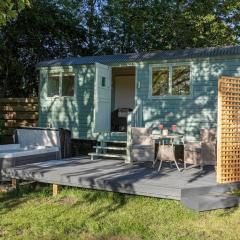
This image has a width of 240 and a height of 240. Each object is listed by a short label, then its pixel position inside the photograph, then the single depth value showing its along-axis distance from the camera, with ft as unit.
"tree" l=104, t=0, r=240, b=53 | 40.45
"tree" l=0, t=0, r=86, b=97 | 38.35
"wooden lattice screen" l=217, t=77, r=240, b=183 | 15.22
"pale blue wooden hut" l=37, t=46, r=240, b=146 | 23.22
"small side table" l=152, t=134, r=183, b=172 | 17.72
